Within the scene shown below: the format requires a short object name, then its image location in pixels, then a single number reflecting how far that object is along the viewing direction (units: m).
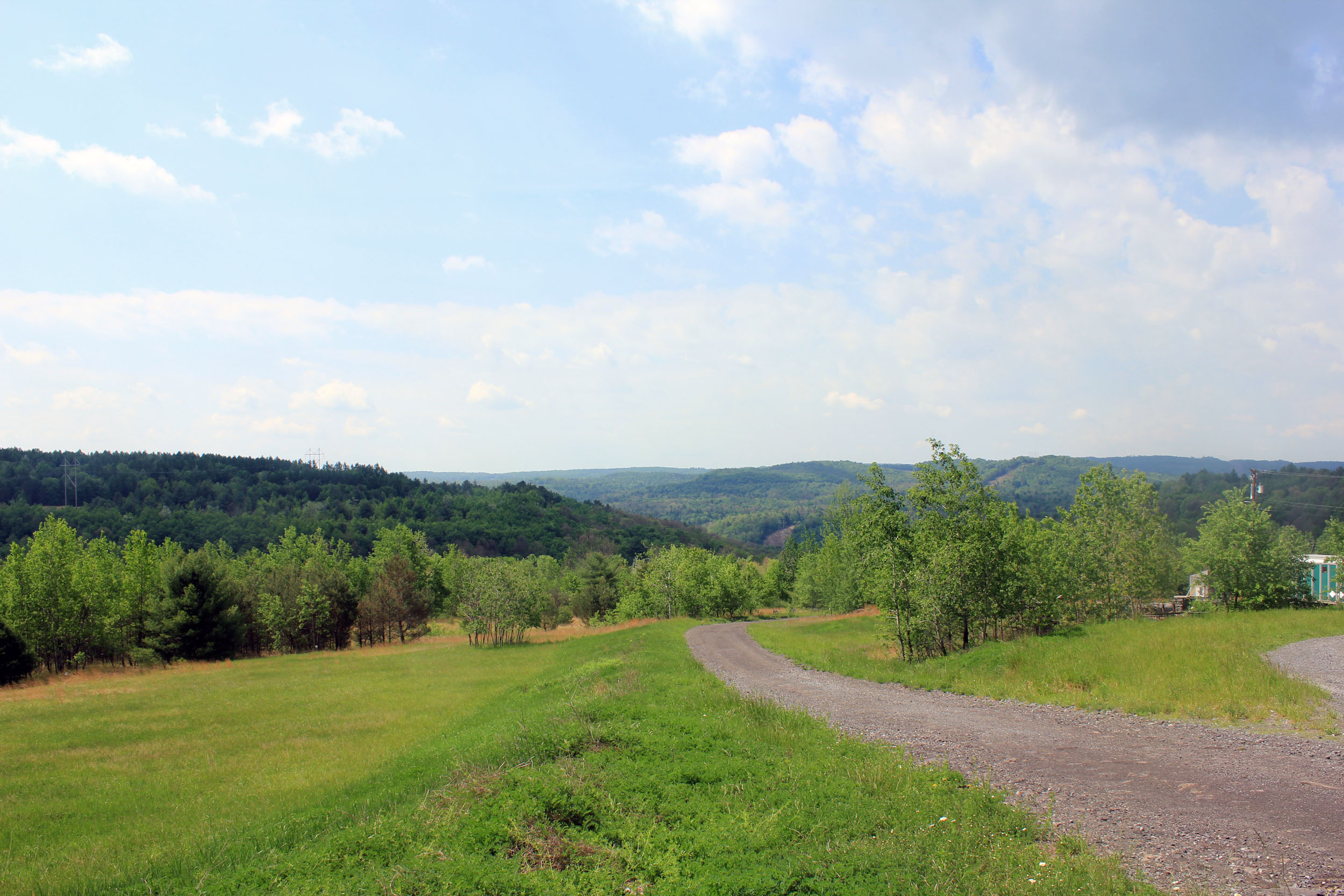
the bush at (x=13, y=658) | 37.50
